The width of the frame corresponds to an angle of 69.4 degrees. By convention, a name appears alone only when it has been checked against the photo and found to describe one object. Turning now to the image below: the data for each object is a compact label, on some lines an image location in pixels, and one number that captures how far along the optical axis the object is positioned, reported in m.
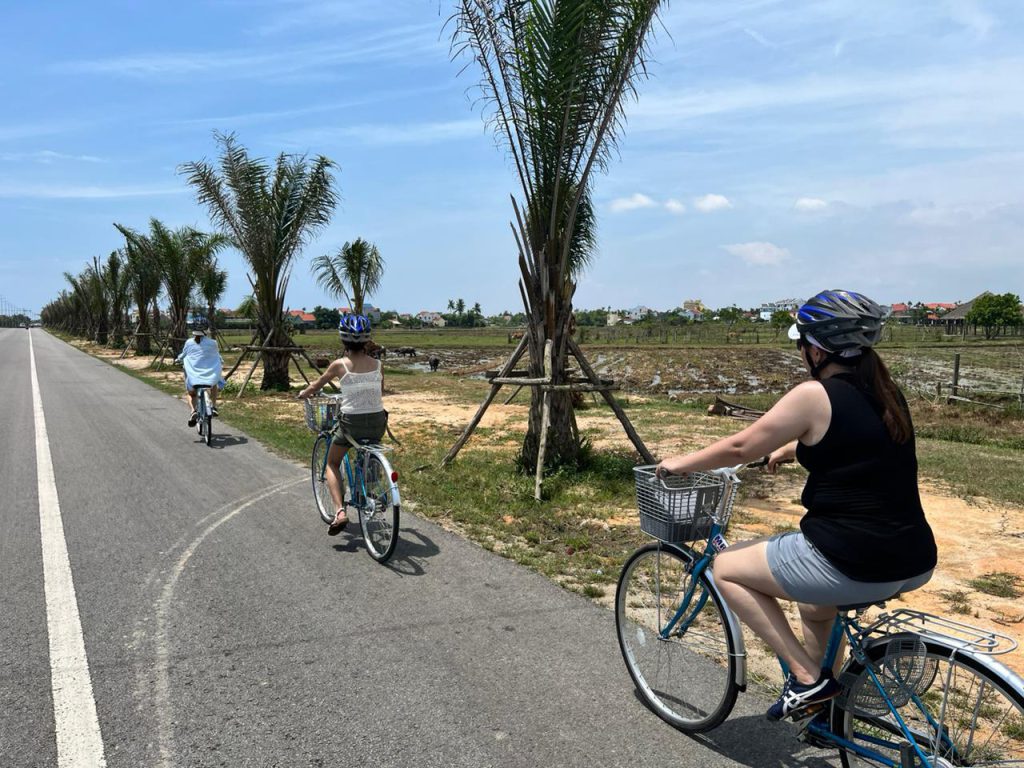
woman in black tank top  2.60
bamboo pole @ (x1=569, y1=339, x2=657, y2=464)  8.73
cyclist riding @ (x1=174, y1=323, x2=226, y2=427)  11.66
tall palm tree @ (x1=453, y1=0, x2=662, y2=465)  7.91
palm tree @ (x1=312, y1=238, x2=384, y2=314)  24.19
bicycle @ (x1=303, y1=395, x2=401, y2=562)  5.68
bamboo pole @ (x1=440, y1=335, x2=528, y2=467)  9.30
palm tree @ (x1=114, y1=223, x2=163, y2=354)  32.12
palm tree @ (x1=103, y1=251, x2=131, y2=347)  44.06
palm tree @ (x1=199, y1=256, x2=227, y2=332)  32.66
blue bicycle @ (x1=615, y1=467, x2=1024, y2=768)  2.48
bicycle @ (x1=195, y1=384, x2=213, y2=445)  11.45
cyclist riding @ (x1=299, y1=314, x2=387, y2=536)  6.11
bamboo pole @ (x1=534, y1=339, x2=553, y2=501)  8.00
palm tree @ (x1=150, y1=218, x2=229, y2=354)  31.36
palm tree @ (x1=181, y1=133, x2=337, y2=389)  20.00
